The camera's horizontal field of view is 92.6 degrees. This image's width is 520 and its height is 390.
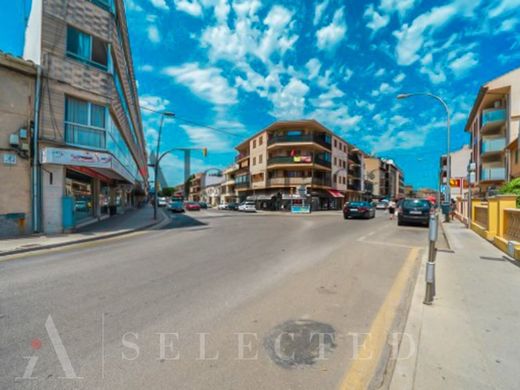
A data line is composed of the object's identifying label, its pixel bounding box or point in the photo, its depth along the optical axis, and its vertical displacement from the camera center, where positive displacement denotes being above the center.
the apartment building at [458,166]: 22.86 +3.27
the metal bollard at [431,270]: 3.67 -1.09
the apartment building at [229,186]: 58.80 +2.24
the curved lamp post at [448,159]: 15.55 +2.50
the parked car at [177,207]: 35.56 -1.73
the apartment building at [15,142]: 10.07 +2.15
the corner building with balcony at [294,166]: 38.56 +4.96
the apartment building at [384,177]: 73.44 +6.29
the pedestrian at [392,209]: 23.55 -1.22
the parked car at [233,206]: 45.31 -2.05
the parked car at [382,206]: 45.81 -1.80
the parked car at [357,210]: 21.27 -1.21
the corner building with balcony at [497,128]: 23.40 +7.28
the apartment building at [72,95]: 11.05 +4.82
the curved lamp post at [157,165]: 18.81 +2.36
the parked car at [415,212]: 14.73 -0.92
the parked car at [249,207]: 38.81 -1.85
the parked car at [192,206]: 39.94 -1.80
